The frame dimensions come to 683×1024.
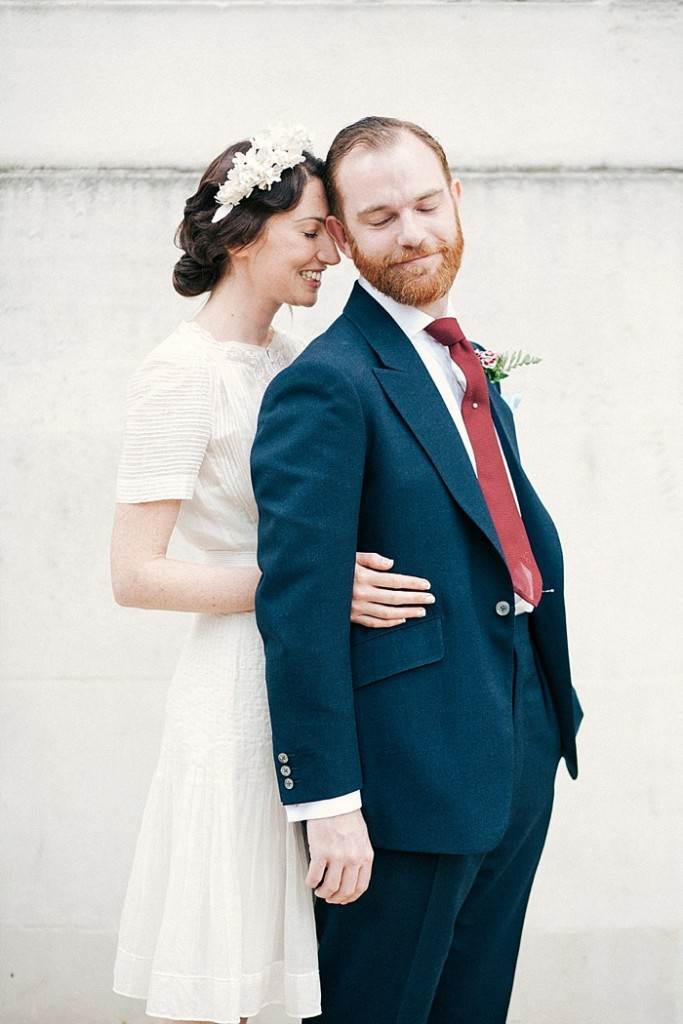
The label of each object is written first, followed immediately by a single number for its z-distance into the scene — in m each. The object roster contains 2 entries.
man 1.72
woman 1.91
